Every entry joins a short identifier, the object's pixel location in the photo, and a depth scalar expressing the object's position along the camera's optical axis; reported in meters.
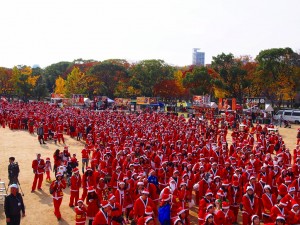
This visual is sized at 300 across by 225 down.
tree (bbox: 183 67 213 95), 49.94
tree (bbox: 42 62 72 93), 86.66
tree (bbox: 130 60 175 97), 56.19
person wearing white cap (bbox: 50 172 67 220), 9.94
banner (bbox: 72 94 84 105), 50.98
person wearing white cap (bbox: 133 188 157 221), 7.70
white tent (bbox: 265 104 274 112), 36.84
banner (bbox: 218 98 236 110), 38.41
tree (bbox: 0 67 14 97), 70.88
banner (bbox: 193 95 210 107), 42.28
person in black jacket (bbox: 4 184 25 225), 8.00
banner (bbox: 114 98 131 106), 48.53
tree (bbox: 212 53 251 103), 45.28
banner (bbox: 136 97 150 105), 46.69
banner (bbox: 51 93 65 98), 61.19
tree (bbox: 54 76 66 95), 71.28
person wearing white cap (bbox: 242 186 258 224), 8.46
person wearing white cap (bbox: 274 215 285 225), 6.11
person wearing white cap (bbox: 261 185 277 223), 8.31
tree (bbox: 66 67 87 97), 65.00
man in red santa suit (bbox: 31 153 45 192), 12.78
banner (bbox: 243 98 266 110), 39.72
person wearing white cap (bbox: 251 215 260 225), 6.07
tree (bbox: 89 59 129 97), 63.22
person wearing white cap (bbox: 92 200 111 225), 6.98
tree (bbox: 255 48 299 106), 43.10
